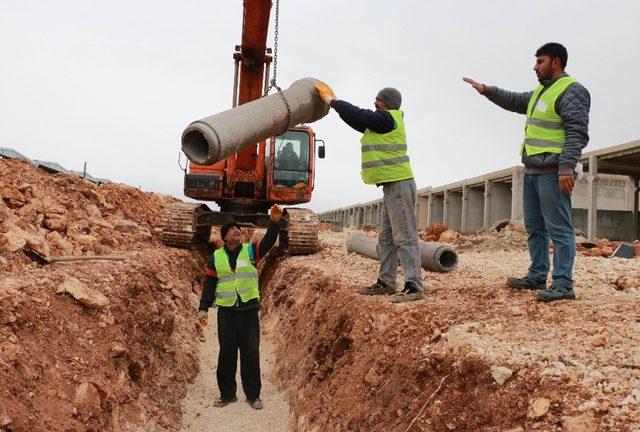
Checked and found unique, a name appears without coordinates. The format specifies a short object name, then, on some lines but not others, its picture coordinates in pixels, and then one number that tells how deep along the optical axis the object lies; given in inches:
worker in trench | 217.5
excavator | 405.7
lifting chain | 198.4
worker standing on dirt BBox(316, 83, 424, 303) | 192.5
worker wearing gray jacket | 163.8
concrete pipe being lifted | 175.2
